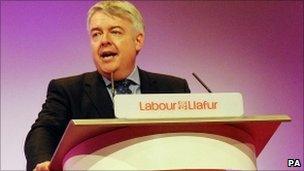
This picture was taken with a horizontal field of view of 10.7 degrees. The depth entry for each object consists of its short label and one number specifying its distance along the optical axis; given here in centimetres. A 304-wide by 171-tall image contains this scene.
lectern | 448
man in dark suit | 554
